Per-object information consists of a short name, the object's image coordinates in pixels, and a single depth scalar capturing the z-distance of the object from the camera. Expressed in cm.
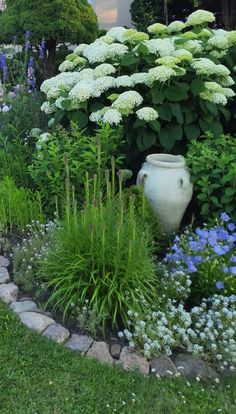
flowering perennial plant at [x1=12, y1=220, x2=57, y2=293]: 325
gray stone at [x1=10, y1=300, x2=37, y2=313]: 303
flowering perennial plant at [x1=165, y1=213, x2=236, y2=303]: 310
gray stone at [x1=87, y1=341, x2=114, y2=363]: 273
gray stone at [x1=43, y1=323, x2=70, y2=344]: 282
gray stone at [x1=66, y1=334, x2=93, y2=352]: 277
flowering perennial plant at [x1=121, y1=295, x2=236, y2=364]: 277
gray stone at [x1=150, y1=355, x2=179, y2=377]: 270
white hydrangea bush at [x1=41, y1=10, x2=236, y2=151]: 401
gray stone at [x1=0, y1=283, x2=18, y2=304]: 311
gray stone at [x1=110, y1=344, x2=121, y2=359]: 277
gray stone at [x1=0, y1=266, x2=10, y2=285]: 329
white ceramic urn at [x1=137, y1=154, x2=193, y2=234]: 370
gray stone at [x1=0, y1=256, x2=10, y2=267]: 346
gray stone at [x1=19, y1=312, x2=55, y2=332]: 289
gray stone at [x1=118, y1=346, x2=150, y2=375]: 270
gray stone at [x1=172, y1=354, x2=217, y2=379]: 271
